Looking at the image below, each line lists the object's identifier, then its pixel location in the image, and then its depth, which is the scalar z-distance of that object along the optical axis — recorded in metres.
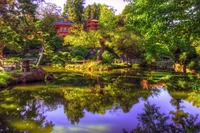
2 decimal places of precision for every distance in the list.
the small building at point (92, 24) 53.84
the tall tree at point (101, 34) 29.19
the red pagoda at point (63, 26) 50.66
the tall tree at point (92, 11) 73.50
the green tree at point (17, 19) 10.42
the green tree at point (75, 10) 55.80
